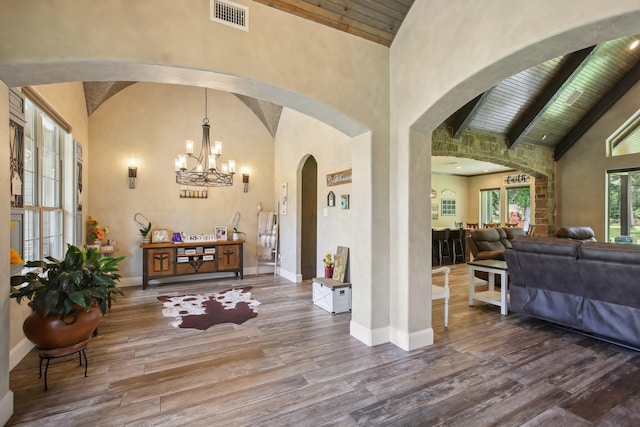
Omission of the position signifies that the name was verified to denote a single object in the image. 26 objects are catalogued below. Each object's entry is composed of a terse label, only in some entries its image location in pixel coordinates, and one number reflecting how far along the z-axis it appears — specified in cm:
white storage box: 423
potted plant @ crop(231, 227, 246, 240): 650
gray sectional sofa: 303
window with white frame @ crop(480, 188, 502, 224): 1215
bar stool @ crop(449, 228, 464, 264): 879
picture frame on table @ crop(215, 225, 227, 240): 647
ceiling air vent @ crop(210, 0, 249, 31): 241
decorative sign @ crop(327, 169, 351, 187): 466
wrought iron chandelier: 467
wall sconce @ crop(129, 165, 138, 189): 576
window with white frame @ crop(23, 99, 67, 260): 325
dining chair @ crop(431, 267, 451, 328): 359
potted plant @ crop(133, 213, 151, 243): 574
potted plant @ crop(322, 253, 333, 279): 490
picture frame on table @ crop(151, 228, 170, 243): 592
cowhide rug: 389
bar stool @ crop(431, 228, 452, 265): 843
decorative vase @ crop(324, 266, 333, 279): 489
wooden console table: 561
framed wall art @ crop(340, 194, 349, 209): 479
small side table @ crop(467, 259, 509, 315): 417
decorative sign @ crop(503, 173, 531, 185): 1085
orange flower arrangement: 498
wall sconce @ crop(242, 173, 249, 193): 672
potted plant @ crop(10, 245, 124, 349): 229
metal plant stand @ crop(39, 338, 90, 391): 236
